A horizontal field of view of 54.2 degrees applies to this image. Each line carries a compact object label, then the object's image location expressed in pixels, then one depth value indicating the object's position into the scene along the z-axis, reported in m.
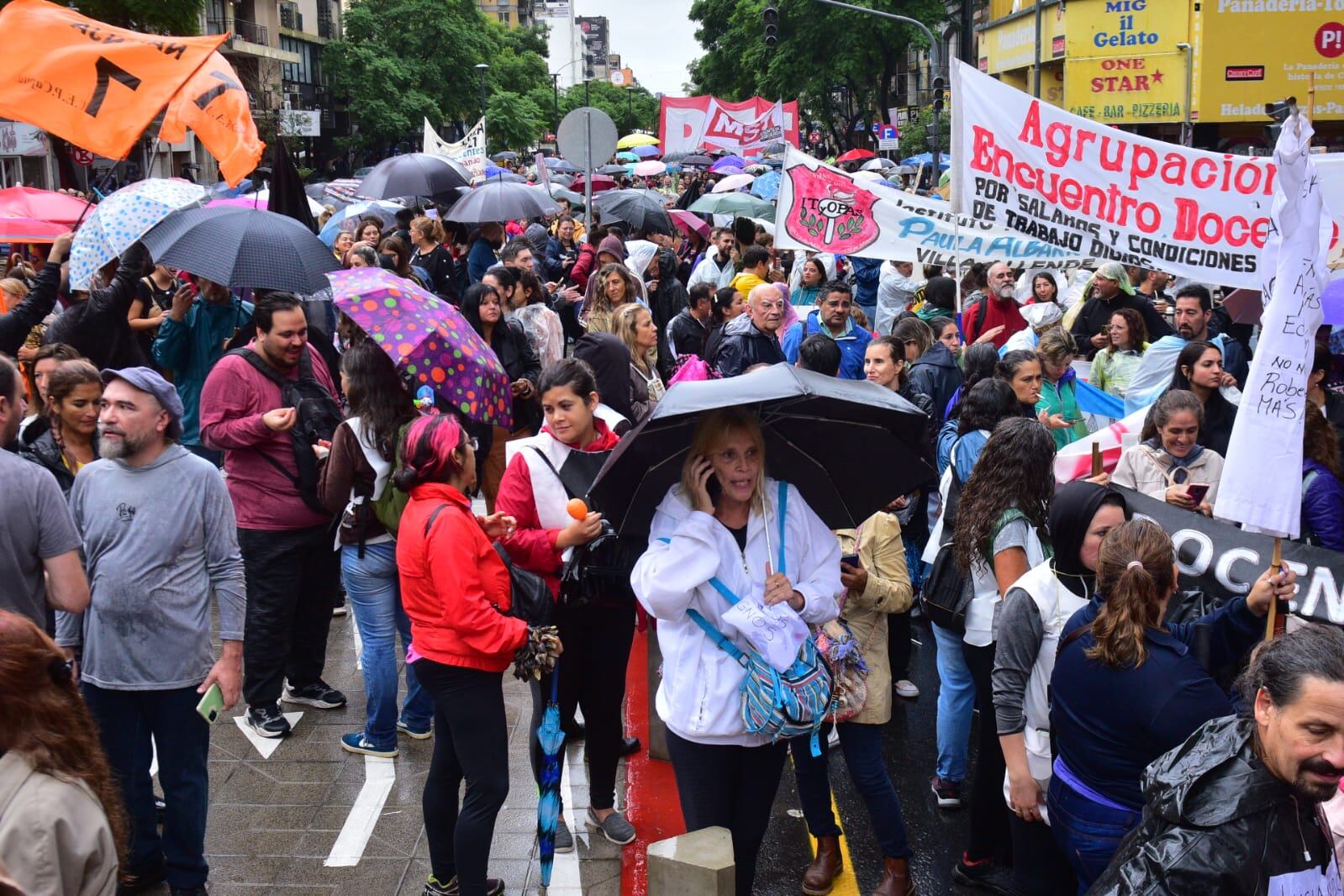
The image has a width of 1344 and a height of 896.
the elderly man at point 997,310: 10.70
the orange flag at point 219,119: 7.59
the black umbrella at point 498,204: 13.77
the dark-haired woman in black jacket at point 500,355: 8.38
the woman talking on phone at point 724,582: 3.88
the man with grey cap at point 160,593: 4.41
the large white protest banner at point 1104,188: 6.80
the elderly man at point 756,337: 9.18
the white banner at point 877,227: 9.73
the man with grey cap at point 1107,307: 9.92
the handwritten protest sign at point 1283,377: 4.12
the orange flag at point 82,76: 6.93
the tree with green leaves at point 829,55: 53.09
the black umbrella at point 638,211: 17.59
